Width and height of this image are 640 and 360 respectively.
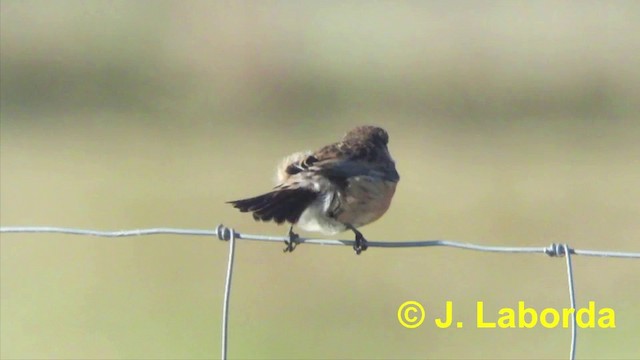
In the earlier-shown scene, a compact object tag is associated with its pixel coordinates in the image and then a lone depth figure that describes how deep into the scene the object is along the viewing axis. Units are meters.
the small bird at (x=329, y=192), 8.66
